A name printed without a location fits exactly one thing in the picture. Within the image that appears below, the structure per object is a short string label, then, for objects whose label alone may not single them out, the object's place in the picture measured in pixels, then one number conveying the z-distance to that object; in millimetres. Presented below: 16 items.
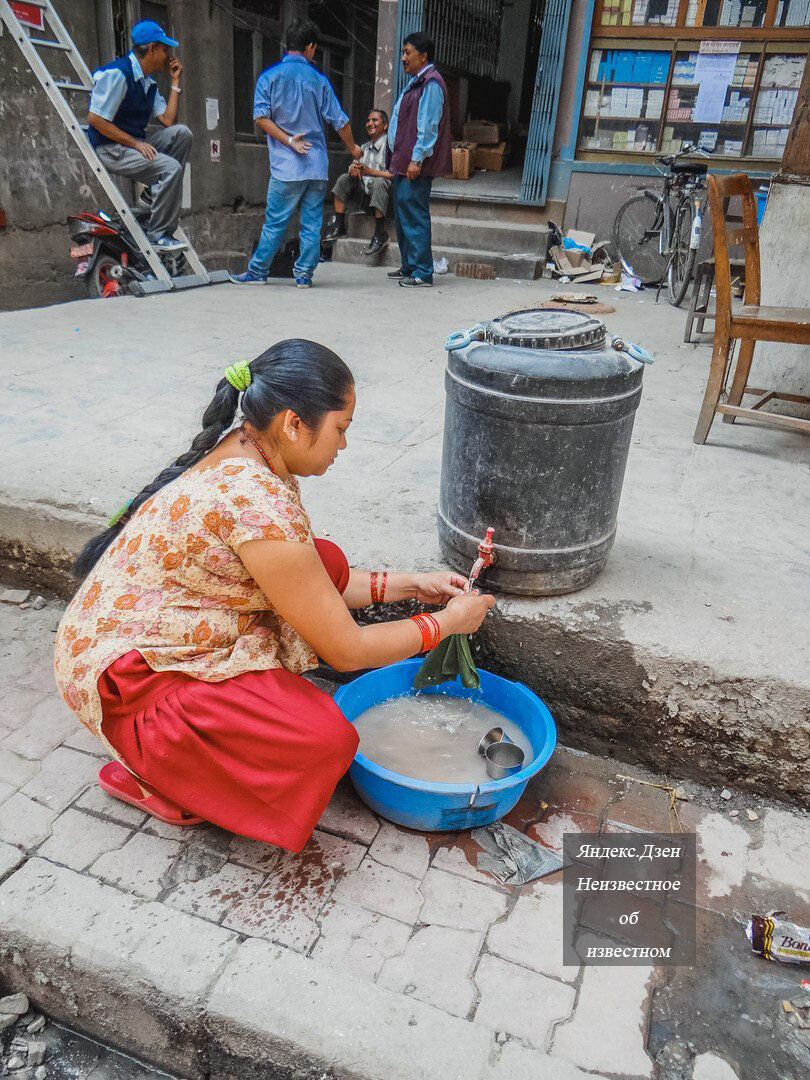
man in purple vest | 6816
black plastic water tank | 2180
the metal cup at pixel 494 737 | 2254
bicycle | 7426
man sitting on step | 8773
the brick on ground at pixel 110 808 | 2057
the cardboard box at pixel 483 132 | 10508
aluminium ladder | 6094
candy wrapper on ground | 1808
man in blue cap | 6117
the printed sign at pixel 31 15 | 6363
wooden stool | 5665
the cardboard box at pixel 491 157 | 10484
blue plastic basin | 1912
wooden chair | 3611
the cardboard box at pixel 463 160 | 9823
